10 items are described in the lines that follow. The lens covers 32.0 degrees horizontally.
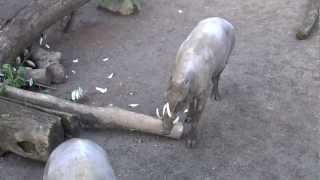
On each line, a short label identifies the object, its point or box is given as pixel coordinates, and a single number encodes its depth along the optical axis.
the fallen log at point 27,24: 7.04
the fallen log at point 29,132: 5.59
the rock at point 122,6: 8.77
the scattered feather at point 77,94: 6.66
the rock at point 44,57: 7.22
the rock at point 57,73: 7.07
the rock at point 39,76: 6.86
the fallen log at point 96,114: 6.09
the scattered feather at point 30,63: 7.23
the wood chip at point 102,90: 7.00
